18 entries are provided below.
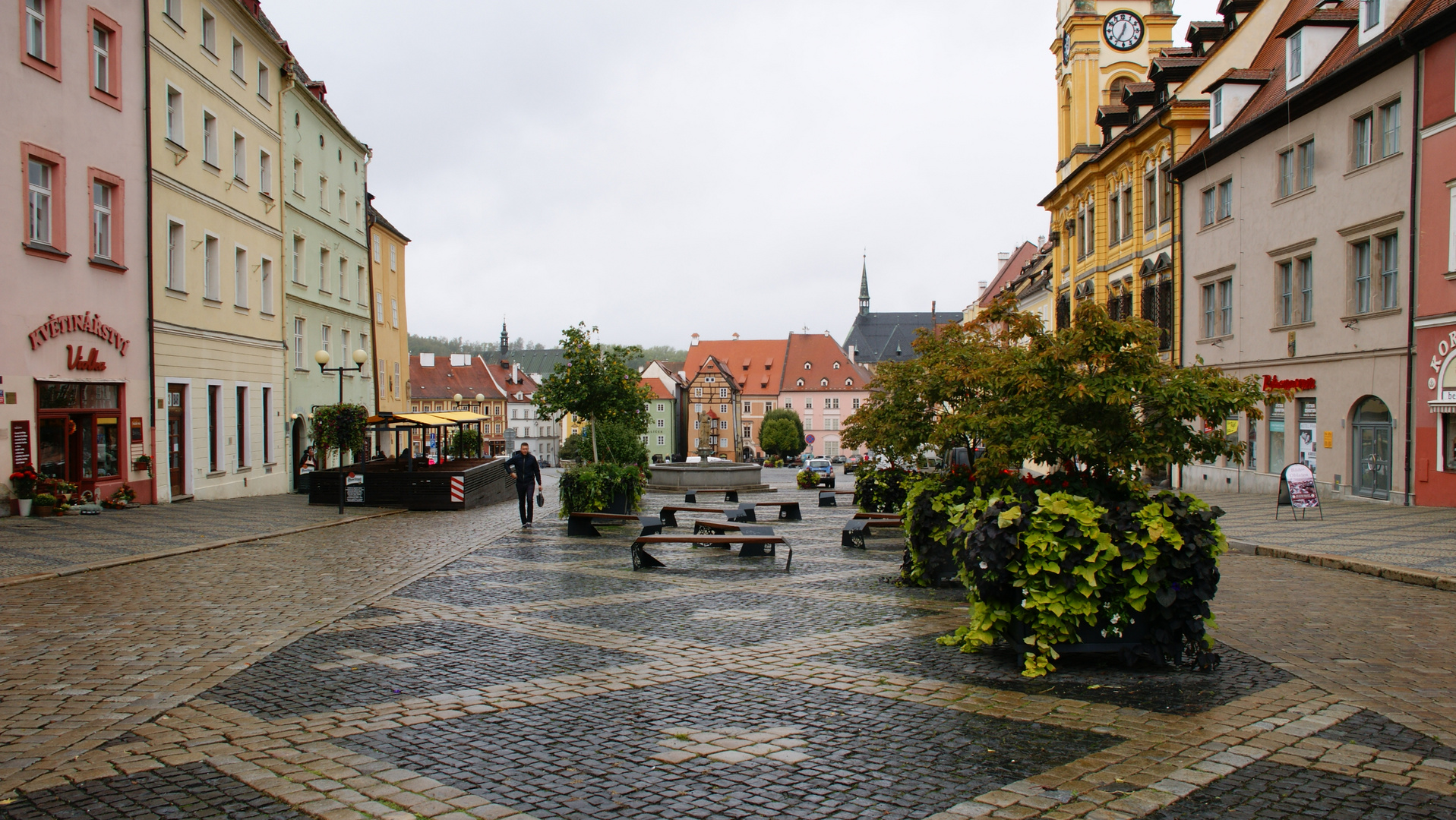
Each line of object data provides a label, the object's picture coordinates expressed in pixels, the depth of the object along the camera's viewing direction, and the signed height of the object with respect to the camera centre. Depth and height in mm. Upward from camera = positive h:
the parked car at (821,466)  60094 -4887
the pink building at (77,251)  19062 +2651
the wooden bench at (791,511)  21281 -2628
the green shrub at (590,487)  20312 -2043
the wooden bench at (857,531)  15297 -2148
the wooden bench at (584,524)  17797 -2447
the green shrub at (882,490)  20281 -2058
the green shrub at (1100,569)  6816 -1209
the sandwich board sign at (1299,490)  19109 -1899
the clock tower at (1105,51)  43719 +14342
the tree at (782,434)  99500 -4765
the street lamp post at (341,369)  26422 +683
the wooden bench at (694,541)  13094 -2029
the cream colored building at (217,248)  24562 +3631
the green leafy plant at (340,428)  29094 -1251
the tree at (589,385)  26859 +3
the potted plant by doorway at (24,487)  18734 -1905
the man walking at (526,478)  20250 -1852
